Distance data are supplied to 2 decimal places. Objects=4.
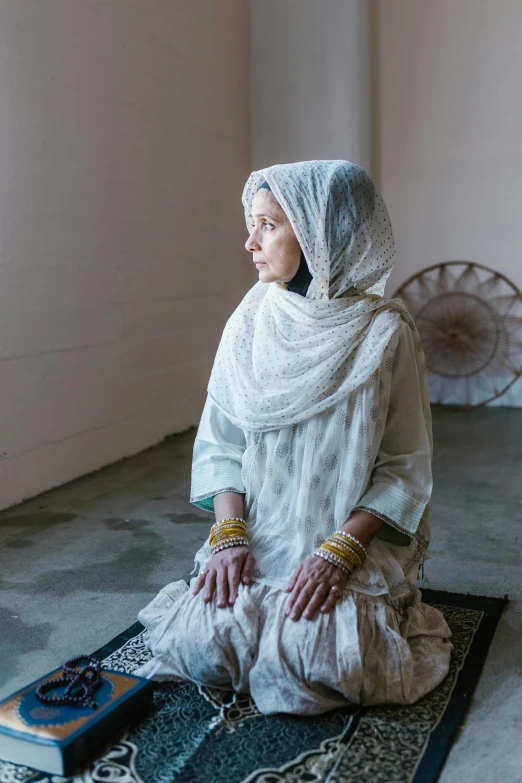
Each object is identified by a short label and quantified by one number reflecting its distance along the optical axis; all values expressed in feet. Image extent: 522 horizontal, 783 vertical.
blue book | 4.81
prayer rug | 4.85
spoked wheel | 18.20
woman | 5.55
